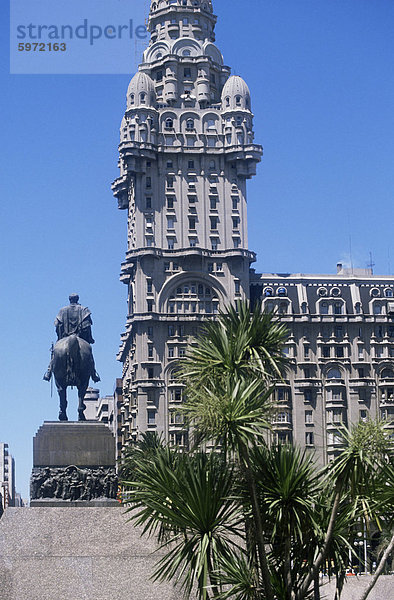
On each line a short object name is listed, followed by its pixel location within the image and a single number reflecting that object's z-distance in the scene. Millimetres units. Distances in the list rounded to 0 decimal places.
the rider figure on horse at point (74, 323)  56125
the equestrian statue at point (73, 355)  55125
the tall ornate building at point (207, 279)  136625
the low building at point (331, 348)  139000
